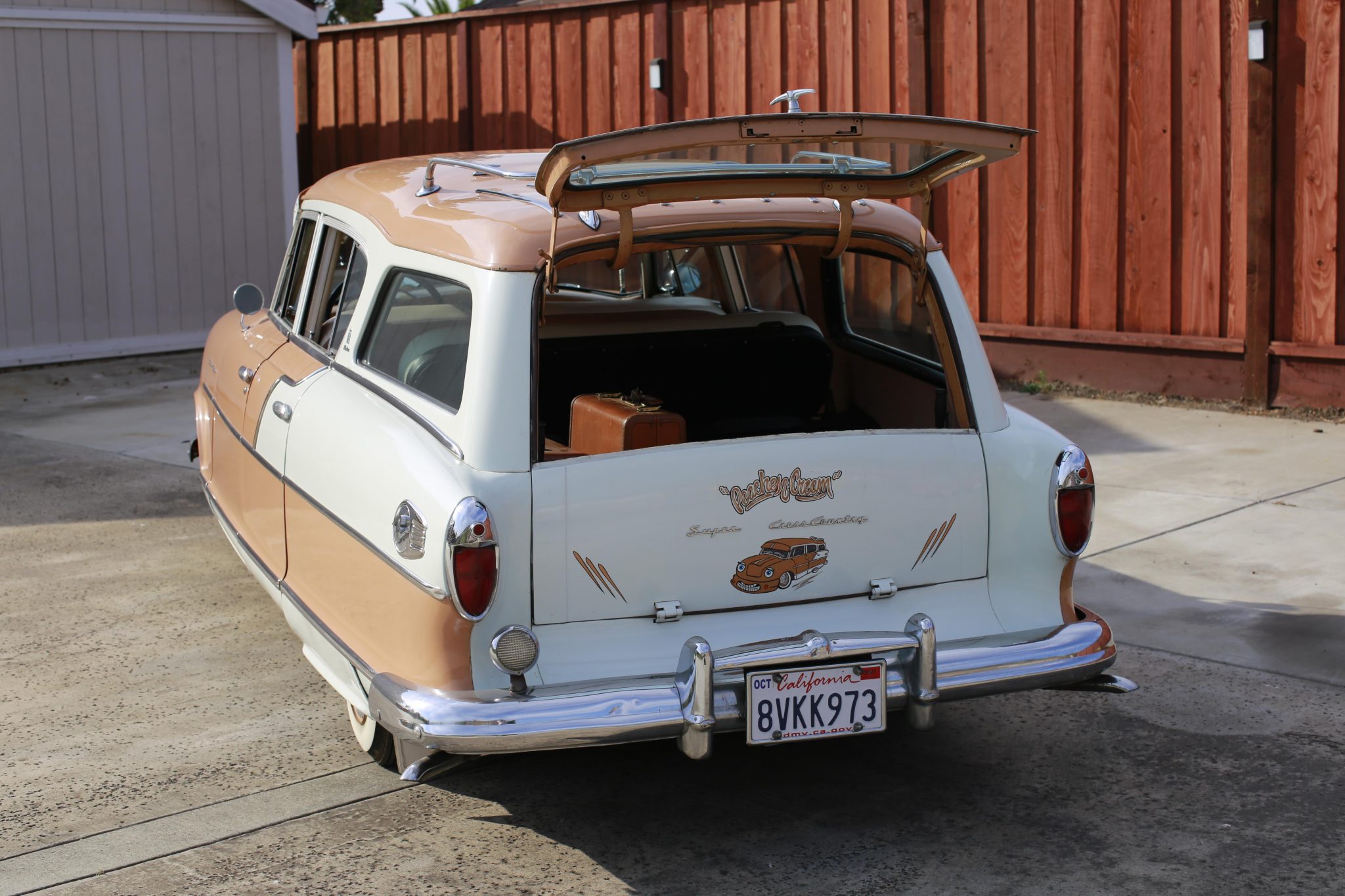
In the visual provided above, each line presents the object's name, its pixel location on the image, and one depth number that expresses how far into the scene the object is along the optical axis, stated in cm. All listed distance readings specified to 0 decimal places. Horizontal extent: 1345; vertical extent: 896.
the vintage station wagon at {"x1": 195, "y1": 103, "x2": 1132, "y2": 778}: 340
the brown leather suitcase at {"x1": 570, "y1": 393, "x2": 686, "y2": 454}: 377
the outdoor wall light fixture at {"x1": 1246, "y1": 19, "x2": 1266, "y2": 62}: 855
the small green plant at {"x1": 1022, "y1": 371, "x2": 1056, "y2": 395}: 989
